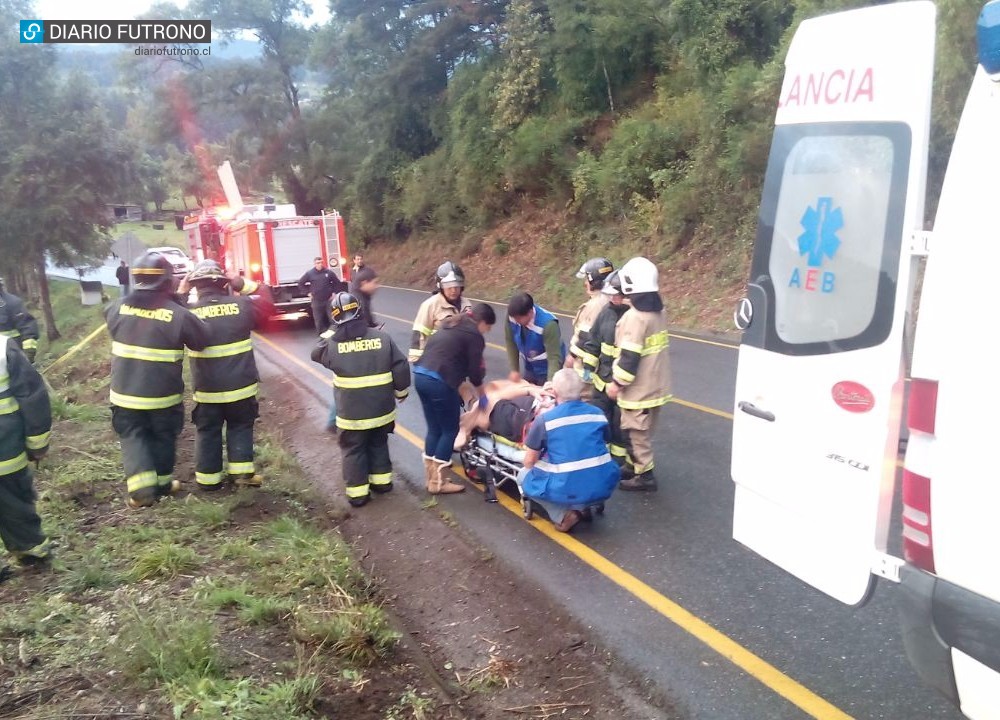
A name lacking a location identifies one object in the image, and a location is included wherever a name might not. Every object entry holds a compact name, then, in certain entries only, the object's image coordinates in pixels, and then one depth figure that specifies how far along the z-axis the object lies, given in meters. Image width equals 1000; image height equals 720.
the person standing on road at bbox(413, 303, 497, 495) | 6.21
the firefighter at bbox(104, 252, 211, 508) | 5.97
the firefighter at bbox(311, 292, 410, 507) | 6.14
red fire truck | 17.78
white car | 28.55
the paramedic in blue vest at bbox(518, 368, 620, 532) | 5.32
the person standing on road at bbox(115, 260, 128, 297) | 23.82
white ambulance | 2.42
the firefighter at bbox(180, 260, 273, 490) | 6.35
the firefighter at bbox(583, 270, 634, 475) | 6.30
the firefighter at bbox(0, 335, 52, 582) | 4.86
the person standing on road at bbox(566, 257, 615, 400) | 6.58
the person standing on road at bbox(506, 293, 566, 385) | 6.95
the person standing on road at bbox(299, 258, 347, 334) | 13.30
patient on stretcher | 5.78
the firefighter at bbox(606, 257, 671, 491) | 5.90
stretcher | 5.85
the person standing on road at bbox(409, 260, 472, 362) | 6.73
